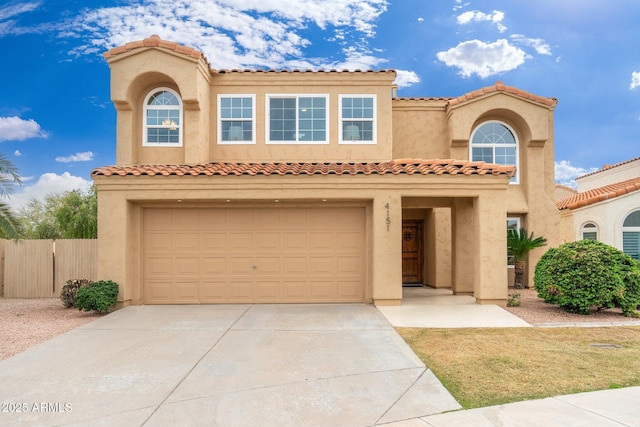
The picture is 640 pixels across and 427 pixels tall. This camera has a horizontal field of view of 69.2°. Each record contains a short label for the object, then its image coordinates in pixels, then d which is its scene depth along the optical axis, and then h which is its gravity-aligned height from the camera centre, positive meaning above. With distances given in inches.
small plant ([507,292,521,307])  478.6 -74.2
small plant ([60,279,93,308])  497.4 -66.0
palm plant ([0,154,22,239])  470.3 +39.5
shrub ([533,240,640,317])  431.2 -47.0
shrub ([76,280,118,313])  432.8 -63.0
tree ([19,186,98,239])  991.6 +33.0
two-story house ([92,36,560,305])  474.6 +49.0
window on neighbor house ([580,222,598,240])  672.4 -1.6
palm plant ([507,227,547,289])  621.6 -22.8
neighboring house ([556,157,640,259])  644.7 +18.5
